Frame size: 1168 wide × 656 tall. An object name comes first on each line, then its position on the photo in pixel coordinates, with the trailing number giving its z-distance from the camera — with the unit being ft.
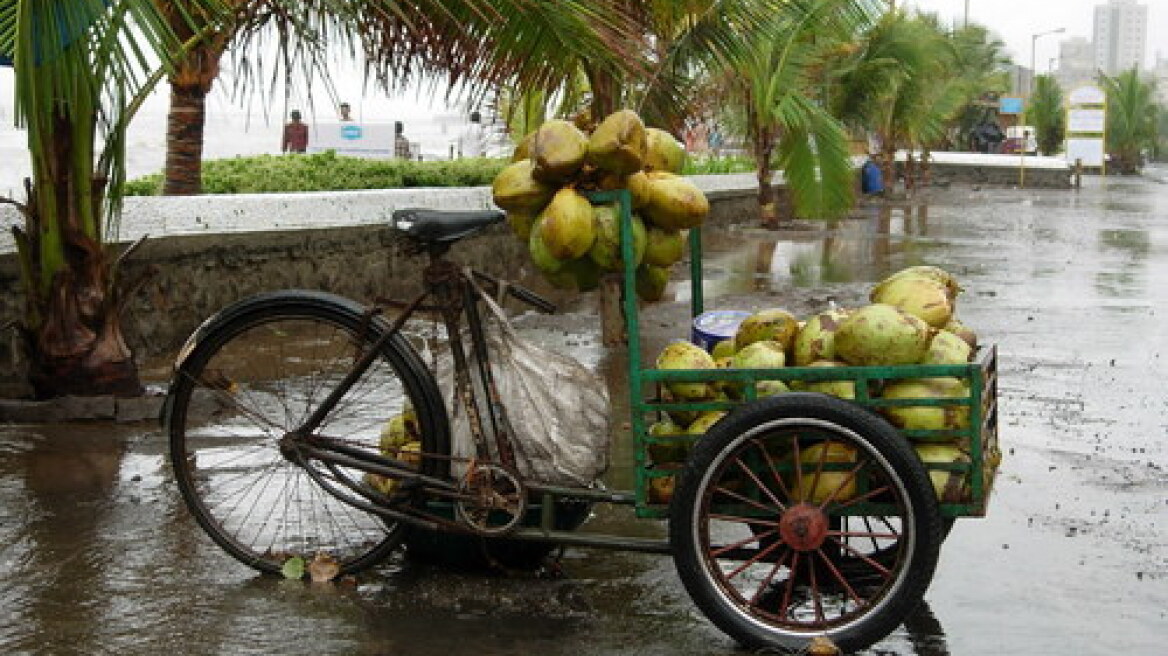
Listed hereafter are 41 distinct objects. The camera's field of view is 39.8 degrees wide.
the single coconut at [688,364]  14.48
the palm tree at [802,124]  55.31
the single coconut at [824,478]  13.78
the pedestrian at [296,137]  91.09
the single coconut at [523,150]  15.89
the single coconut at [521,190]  15.06
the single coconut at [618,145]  14.80
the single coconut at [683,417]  14.57
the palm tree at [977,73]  125.80
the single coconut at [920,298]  14.98
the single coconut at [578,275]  15.06
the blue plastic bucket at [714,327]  16.16
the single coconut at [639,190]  14.79
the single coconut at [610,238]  14.66
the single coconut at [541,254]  14.92
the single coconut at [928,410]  13.87
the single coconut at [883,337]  14.03
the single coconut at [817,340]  14.60
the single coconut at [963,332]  15.16
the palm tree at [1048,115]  206.39
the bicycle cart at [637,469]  13.52
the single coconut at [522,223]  15.29
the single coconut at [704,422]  14.37
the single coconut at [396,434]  16.07
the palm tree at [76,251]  22.62
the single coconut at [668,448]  14.52
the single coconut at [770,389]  14.34
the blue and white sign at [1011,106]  179.83
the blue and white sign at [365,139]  108.88
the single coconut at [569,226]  14.53
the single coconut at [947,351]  14.23
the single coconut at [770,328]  14.97
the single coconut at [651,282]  15.33
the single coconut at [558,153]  14.80
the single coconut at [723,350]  15.81
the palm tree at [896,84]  80.38
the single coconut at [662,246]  14.97
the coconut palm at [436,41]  20.31
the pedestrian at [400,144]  103.91
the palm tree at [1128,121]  186.19
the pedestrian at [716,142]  89.97
